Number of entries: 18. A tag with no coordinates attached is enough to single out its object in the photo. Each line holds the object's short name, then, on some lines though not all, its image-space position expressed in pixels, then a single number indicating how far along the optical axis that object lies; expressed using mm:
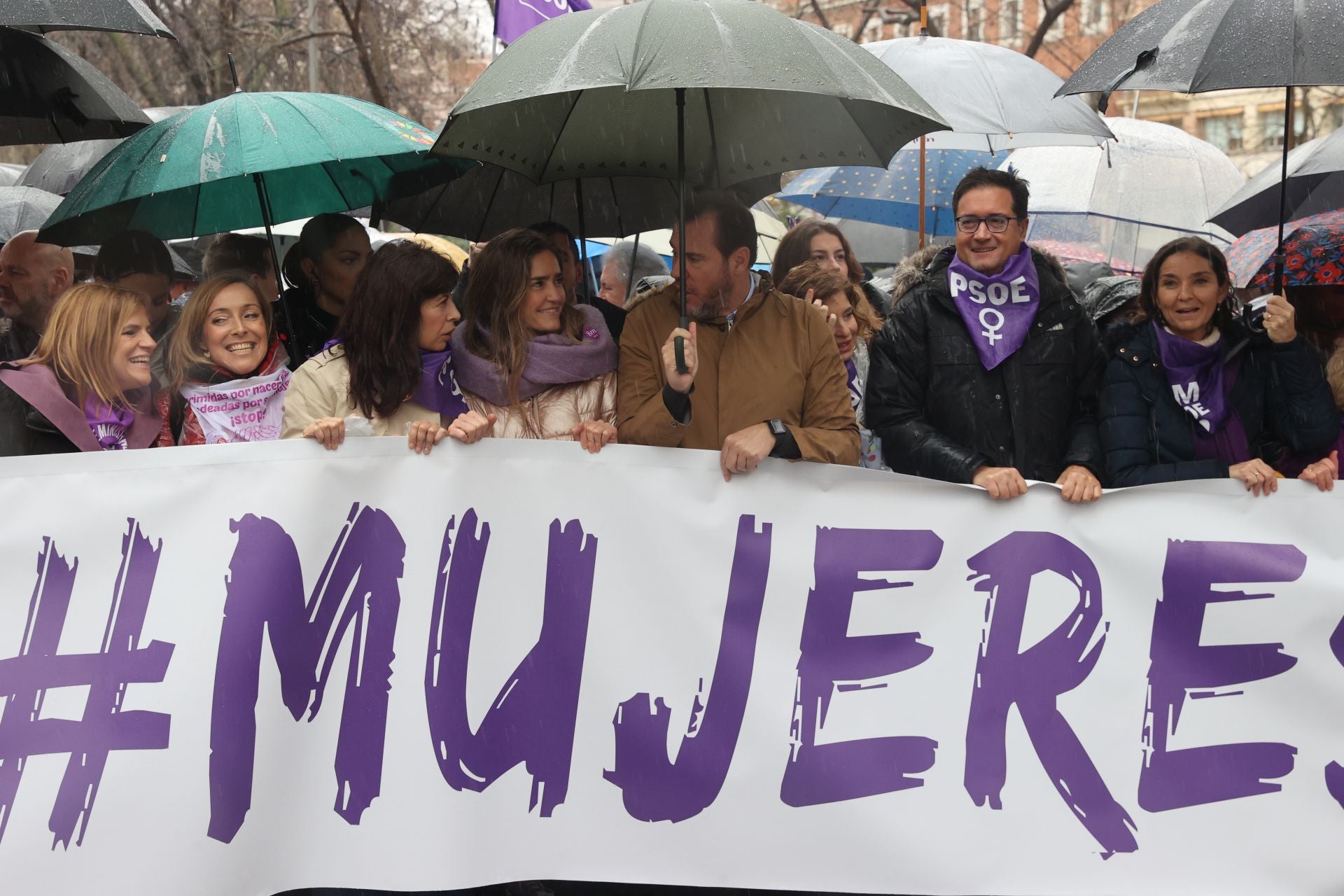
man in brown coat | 3621
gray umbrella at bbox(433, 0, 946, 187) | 3078
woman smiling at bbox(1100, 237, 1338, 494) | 3705
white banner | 3393
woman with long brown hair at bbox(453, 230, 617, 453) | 3686
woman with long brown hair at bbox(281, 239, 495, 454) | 3646
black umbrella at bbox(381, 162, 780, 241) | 5008
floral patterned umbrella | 4336
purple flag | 6059
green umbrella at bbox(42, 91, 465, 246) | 3938
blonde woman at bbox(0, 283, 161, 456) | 3646
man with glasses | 3760
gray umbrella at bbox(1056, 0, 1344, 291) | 3465
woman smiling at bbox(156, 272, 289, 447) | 3760
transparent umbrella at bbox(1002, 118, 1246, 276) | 6699
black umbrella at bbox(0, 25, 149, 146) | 4473
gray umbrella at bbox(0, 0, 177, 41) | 3590
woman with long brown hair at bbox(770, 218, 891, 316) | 5152
